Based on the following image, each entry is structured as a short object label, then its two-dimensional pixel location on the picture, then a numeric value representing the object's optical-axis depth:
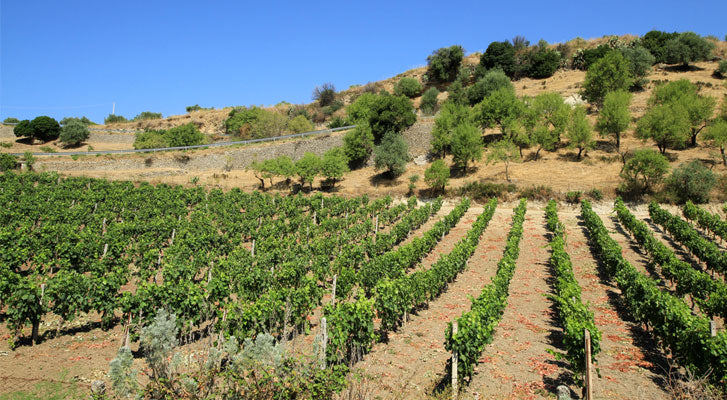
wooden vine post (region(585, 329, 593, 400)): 8.33
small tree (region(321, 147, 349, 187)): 44.56
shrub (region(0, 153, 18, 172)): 44.56
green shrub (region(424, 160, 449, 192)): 40.16
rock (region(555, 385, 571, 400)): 7.14
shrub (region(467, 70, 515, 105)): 64.19
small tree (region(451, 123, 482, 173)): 43.81
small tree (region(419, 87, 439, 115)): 74.38
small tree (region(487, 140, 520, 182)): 41.86
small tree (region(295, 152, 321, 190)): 44.06
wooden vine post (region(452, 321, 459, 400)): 8.84
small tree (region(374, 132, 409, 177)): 46.53
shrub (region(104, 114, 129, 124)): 102.18
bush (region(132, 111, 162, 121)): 98.53
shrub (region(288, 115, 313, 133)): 68.19
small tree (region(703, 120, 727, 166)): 36.78
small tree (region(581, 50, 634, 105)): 53.47
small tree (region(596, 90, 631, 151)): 42.81
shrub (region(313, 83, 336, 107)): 96.00
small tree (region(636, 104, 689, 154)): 39.28
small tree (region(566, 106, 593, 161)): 42.12
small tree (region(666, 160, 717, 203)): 32.56
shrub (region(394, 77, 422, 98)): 84.69
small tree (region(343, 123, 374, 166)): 50.78
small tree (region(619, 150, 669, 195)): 34.00
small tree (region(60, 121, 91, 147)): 69.31
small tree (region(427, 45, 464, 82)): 87.38
